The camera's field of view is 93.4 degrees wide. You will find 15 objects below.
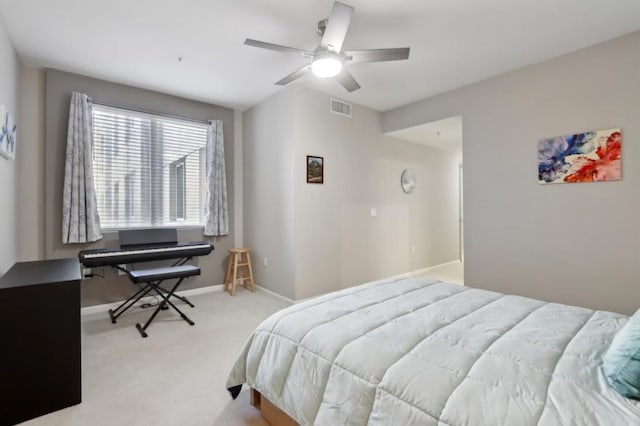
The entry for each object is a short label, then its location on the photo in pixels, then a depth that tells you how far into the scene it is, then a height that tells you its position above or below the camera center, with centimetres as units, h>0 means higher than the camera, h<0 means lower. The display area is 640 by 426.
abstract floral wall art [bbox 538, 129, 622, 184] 260 +46
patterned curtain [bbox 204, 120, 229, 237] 410 +39
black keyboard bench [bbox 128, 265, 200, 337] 292 -64
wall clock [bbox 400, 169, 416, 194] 487 +48
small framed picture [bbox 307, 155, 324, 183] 370 +52
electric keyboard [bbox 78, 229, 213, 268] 287 -40
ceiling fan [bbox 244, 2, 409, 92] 196 +116
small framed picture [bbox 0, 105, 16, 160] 217 +62
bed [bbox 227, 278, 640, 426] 91 -57
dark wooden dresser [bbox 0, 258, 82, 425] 164 -75
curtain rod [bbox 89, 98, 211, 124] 338 +123
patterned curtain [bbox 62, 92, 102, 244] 314 +34
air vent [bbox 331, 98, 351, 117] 392 +137
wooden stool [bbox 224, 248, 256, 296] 408 -84
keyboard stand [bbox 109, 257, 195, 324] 314 -99
